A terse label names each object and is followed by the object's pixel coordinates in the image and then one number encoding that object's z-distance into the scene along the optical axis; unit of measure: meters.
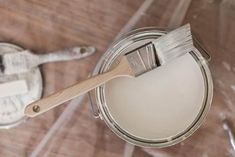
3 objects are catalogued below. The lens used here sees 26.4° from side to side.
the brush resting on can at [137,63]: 0.76
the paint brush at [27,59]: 0.81
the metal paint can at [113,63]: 0.80
